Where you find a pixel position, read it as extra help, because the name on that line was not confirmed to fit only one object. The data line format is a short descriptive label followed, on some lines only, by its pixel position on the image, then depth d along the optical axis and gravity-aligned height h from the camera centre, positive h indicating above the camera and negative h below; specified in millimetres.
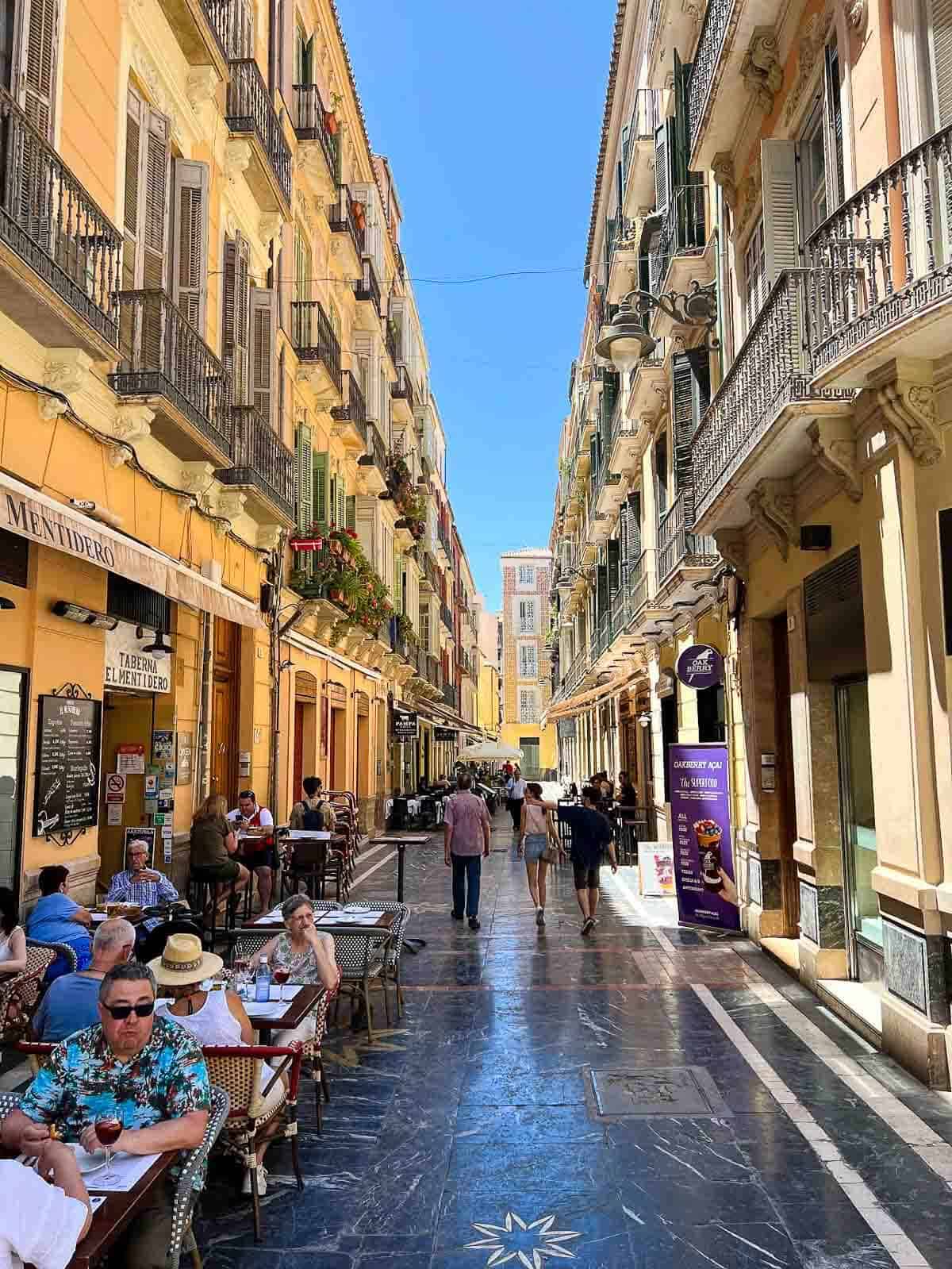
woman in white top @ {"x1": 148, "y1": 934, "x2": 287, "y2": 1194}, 4379 -1078
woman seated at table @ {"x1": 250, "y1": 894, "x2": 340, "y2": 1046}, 5848 -1130
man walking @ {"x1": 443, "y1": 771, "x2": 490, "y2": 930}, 11250 -928
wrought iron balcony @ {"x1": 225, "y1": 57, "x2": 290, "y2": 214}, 12547 +8402
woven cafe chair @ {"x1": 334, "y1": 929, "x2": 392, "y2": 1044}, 7082 -1435
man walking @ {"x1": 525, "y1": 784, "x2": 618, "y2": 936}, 10727 -1012
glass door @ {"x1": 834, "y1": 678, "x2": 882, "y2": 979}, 7879 -538
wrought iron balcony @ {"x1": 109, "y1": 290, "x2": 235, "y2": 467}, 9016 +3880
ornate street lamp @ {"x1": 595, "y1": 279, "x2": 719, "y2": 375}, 9852 +5529
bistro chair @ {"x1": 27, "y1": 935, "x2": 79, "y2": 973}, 5961 -1108
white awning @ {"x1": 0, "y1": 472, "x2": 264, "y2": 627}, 5895 +1551
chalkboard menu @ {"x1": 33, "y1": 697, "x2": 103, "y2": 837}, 7844 +10
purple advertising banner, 10562 -892
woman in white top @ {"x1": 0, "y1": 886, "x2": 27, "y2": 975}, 5680 -1055
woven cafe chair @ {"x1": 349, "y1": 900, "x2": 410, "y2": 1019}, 7527 -1388
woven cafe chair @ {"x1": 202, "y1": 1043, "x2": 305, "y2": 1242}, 4160 -1343
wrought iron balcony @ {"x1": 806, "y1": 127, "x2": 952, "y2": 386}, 5785 +3137
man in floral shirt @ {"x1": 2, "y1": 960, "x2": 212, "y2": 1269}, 3439 -1095
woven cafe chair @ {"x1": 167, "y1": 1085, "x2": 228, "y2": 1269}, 3324 -1447
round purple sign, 11891 +1069
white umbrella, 33250 +250
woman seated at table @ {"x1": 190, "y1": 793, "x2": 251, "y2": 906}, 10242 -854
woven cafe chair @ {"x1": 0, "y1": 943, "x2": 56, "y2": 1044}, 5469 -1260
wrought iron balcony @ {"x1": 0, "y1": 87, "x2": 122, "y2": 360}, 6543 +3799
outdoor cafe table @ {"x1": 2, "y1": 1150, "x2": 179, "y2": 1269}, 2680 -1300
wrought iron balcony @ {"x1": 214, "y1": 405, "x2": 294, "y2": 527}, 12227 +3974
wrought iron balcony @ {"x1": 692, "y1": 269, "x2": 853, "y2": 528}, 7086 +3064
